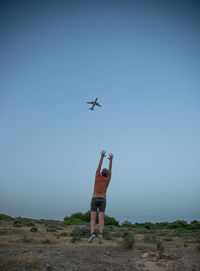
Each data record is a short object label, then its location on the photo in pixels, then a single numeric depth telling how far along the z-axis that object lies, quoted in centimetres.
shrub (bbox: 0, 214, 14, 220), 1985
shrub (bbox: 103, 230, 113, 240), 796
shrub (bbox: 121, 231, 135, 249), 541
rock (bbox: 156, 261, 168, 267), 395
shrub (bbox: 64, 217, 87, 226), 2041
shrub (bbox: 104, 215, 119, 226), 2428
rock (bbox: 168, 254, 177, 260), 454
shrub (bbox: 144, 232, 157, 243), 754
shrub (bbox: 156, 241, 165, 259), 451
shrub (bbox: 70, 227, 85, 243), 814
